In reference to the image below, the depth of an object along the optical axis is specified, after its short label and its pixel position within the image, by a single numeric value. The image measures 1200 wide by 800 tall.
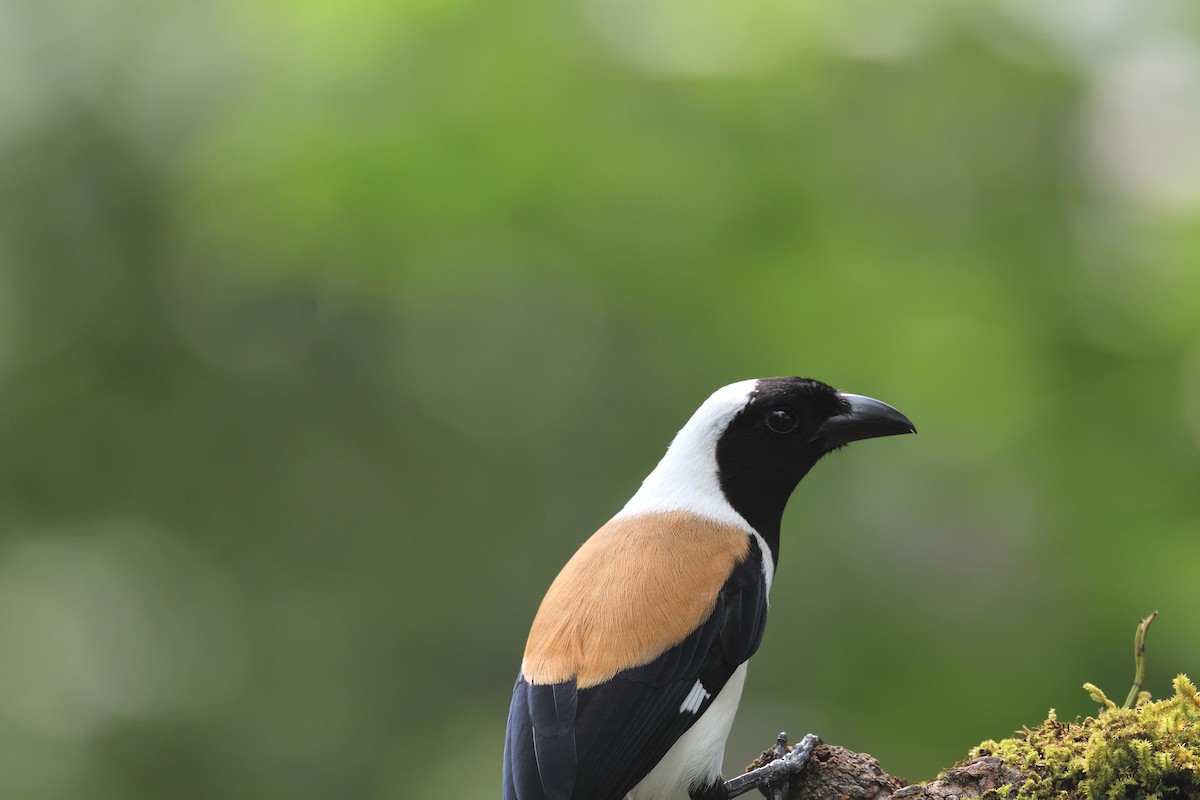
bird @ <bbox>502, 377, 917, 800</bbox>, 7.34
